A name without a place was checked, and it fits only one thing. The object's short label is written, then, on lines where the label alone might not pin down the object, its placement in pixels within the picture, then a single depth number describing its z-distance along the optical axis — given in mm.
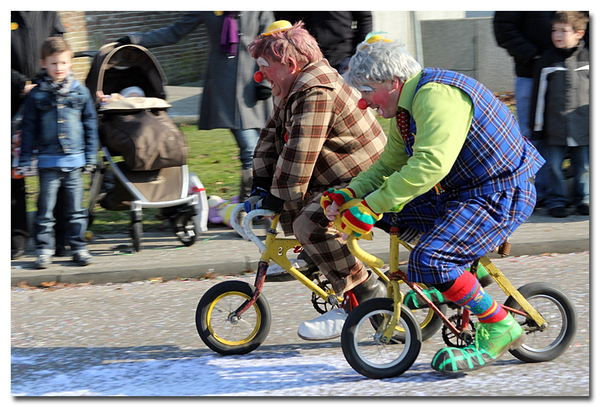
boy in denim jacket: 12086
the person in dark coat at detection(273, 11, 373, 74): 13461
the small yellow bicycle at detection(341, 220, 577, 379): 7594
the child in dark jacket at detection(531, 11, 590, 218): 13516
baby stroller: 12906
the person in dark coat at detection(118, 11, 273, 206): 13445
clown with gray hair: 7000
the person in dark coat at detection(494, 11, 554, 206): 14055
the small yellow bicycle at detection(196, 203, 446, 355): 8500
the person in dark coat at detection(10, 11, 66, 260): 12516
